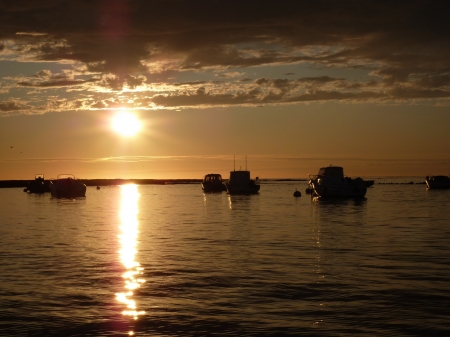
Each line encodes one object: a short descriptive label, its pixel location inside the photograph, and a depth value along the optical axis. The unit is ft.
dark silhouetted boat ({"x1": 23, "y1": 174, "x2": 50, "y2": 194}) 390.81
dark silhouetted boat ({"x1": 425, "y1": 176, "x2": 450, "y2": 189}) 431.02
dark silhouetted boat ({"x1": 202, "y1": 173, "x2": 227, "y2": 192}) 375.25
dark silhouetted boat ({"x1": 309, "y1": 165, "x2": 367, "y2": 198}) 252.21
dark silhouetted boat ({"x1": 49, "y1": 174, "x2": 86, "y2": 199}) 312.29
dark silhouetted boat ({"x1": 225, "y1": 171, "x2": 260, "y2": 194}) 323.16
